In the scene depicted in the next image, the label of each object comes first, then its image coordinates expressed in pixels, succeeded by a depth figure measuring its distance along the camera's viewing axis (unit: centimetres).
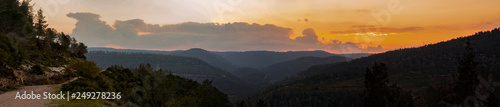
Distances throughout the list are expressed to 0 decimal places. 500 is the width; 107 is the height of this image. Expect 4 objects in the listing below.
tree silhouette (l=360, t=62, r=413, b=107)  5108
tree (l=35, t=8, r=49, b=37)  8969
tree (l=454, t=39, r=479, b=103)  5244
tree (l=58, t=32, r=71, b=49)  7202
